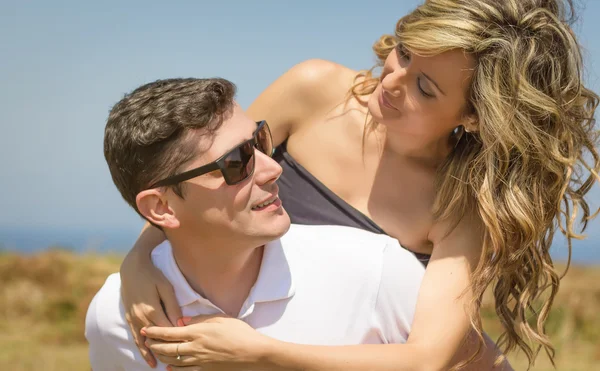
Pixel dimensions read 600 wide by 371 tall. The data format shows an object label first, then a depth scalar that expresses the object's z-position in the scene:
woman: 2.89
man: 2.77
